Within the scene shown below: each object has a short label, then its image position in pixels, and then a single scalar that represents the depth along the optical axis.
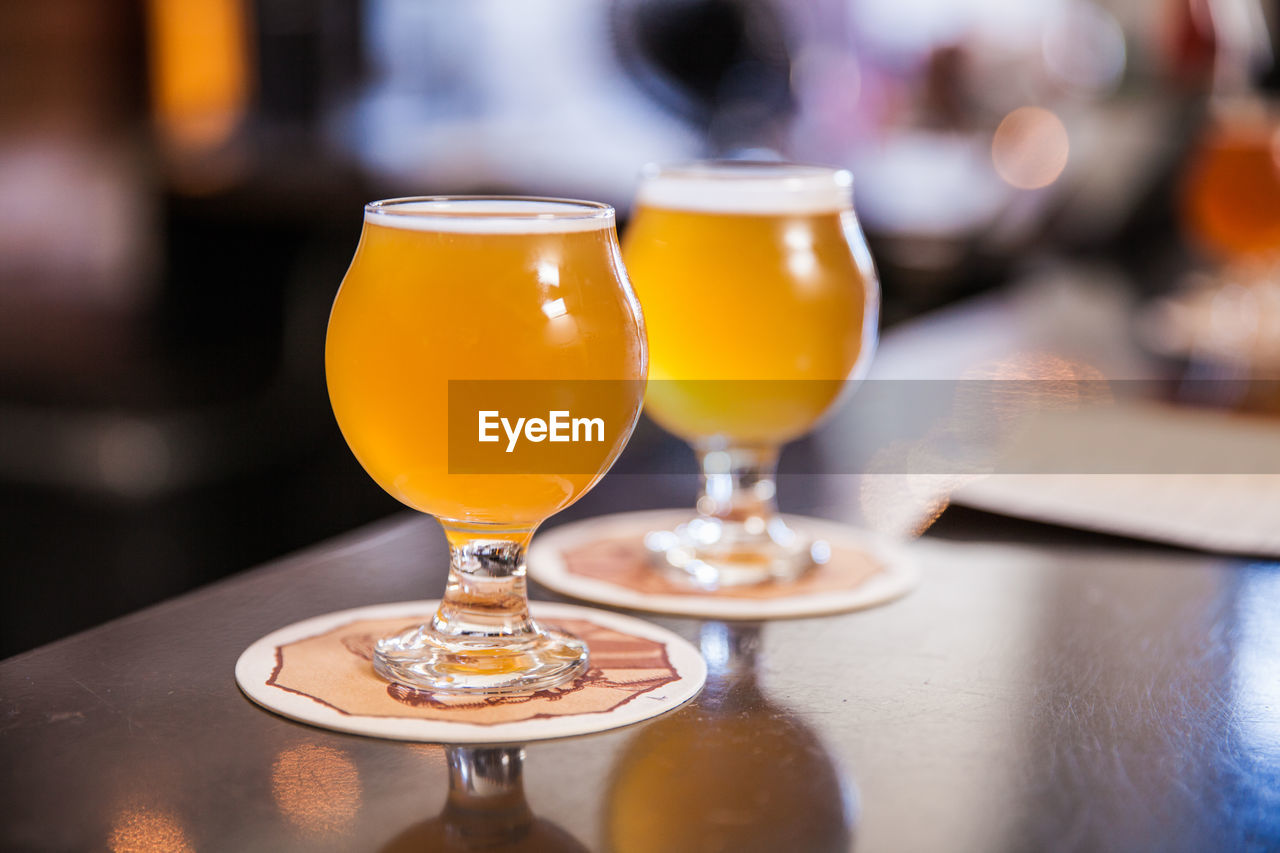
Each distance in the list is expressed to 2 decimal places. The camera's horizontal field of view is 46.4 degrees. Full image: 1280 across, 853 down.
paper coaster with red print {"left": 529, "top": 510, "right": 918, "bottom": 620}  0.84
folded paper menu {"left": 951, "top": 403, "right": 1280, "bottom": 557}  1.01
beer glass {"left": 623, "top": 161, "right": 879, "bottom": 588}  0.91
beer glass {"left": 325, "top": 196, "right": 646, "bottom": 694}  0.67
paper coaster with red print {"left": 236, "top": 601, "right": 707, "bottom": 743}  0.63
